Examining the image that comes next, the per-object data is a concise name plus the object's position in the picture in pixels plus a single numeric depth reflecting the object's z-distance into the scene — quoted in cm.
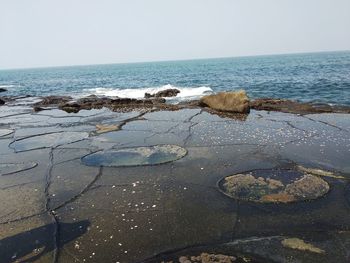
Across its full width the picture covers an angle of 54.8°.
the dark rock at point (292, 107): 1659
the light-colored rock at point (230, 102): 1703
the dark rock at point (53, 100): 2546
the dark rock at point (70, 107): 2097
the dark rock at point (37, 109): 2134
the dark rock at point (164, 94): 2848
